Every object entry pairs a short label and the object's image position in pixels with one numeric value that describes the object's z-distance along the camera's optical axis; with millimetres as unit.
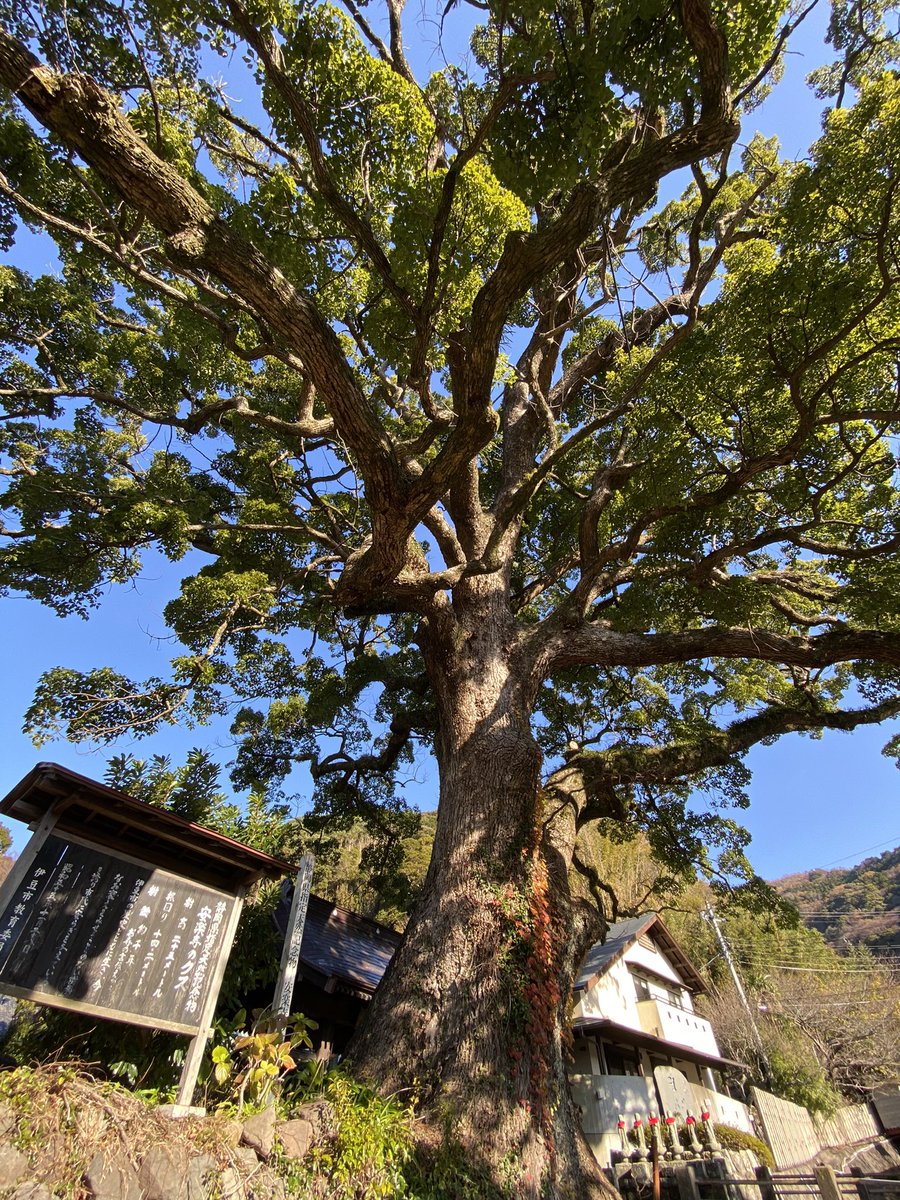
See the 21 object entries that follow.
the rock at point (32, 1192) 2381
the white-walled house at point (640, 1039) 10336
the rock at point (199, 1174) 2838
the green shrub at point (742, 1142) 10977
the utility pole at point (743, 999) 16578
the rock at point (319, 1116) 3629
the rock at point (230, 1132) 3186
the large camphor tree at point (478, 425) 3906
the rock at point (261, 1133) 3309
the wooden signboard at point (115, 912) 3547
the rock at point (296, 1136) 3449
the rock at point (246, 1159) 3131
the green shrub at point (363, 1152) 3414
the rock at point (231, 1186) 2943
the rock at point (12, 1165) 2387
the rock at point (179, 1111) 3189
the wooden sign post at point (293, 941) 4230
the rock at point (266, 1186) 3065
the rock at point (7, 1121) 2500
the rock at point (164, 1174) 2715
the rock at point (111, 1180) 2574
